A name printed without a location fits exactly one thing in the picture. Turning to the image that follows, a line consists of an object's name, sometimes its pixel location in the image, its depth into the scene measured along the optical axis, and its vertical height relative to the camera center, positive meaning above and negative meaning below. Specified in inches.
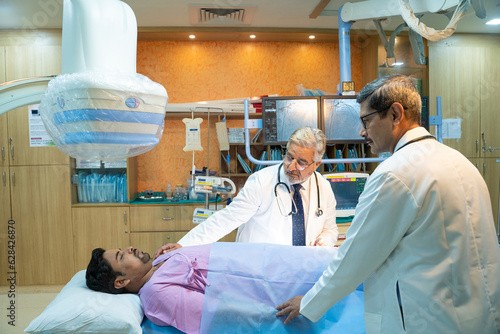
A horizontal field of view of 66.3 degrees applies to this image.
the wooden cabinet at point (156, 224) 158.7 -27.1
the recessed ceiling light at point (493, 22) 154.1 +52.9
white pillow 60.7 -25.1
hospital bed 60.9 -24.3
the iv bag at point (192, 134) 146.3 +9.4
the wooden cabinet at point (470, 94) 168.4 +26.0
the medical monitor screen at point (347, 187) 125.5 -10.6
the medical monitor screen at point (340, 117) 108.0 +10.8
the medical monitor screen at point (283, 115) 105.0 +11.4
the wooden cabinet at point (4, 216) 154.5 -21.6
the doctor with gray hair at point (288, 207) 84.7 -11.8
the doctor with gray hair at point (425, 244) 42.7 -10.4
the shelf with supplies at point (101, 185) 160.2 -10.3
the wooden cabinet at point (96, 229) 156.9 -28.0
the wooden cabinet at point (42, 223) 155.1 -25.0
